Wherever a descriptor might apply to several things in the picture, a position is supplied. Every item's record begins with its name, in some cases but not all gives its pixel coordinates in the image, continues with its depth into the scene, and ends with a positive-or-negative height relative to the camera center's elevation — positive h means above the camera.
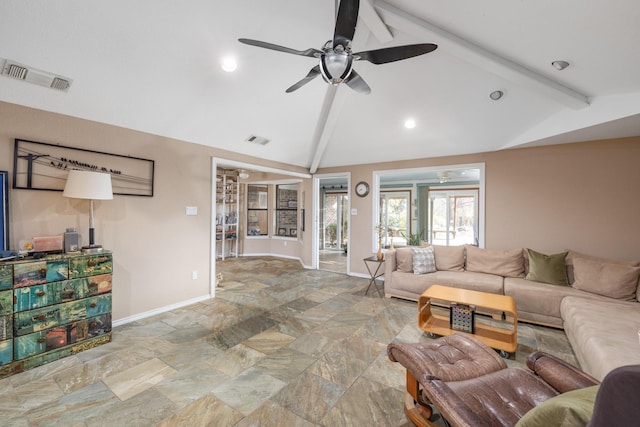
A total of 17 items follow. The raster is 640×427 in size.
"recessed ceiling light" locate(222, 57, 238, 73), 2.90 +1.64
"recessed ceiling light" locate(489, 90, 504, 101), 3.31 +1.51
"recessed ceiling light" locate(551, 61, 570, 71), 2.45 +1.40
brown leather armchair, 1.29 -0.97
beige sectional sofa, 2.12 -0.90
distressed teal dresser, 2.27 -0.88
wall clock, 5.64 +0.55
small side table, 4.64 -1.15
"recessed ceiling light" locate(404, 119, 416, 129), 4.18 +1.45
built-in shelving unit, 7.62 +0.02
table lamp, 2.69 +0.26
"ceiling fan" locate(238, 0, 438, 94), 1.80 +1.23
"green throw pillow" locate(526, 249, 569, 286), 3.49 -0.70
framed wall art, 2.62 +0.51
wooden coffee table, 2.65 -1.21
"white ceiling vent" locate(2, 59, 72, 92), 2.34 +1.25
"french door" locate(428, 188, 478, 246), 8.15 +0.01
